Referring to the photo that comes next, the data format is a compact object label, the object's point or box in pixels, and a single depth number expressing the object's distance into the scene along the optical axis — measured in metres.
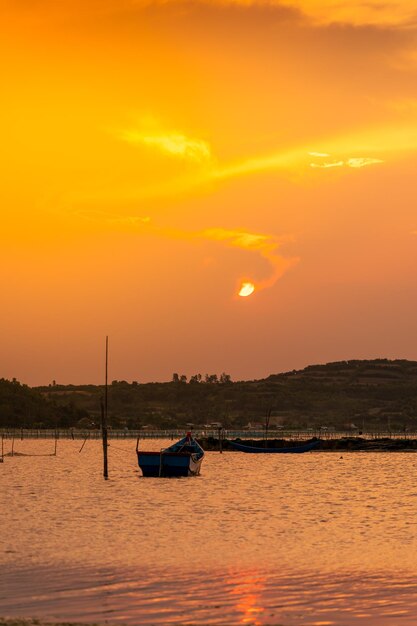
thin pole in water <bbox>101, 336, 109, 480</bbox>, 87.95
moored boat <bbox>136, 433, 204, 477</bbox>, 100.69
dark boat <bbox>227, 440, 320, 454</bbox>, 176.00
